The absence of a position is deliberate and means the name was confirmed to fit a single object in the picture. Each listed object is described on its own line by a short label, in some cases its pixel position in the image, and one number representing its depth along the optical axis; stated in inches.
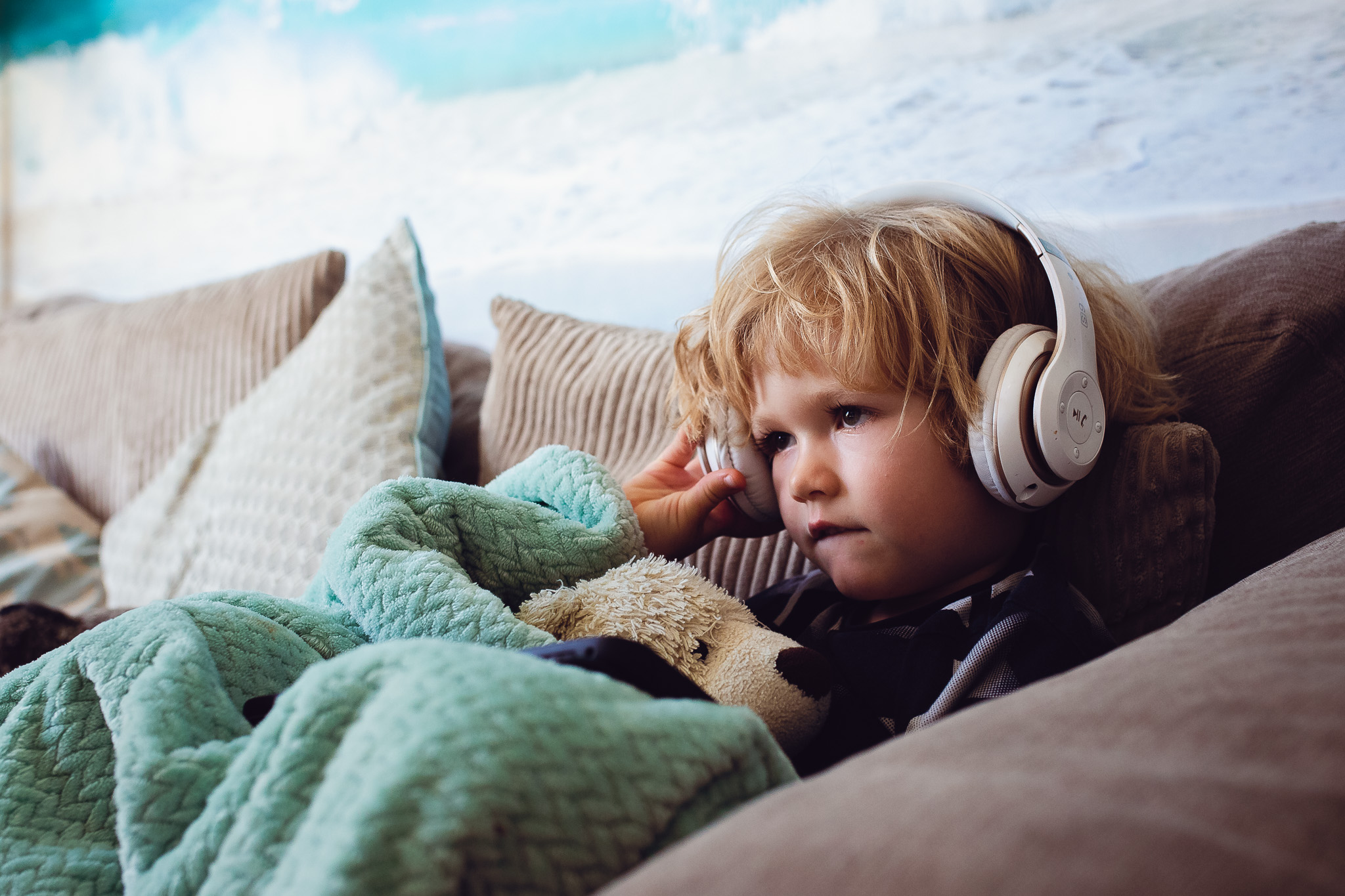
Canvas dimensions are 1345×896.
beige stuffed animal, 23.1
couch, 9.4
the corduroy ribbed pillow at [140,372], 56.8
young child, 25.8
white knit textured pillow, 44.0
